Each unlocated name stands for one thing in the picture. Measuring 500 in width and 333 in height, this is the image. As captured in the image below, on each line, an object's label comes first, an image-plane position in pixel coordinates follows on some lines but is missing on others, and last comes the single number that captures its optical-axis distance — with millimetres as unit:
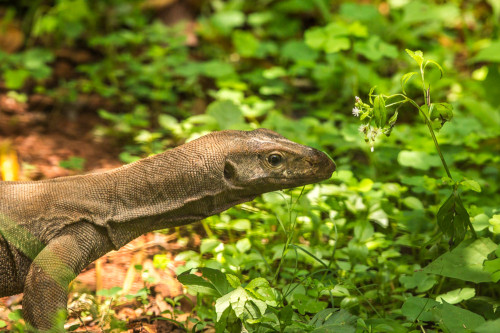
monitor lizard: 6477
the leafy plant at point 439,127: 6242
